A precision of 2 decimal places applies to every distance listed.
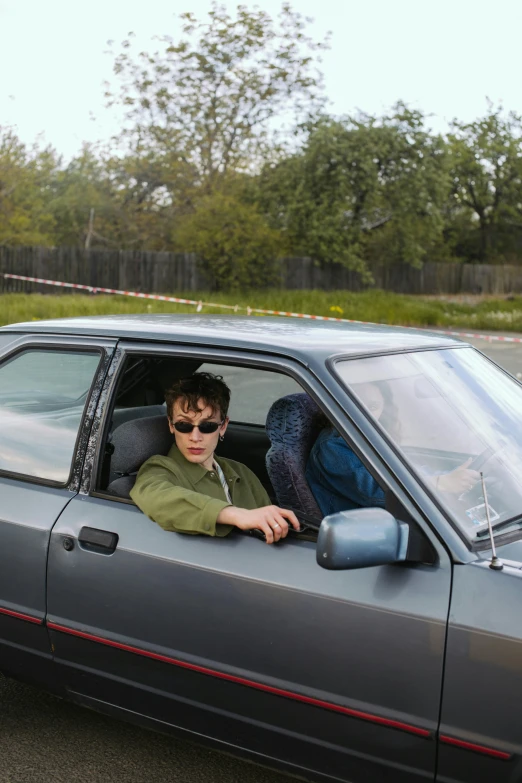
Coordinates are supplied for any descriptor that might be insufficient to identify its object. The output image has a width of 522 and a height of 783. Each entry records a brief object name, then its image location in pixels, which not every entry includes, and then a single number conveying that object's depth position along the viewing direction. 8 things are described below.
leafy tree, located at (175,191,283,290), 32.56
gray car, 2.28
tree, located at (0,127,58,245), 37.69
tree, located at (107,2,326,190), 40.81
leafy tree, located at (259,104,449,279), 34.72
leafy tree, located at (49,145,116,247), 46.25
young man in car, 2.68
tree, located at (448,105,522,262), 52.84
